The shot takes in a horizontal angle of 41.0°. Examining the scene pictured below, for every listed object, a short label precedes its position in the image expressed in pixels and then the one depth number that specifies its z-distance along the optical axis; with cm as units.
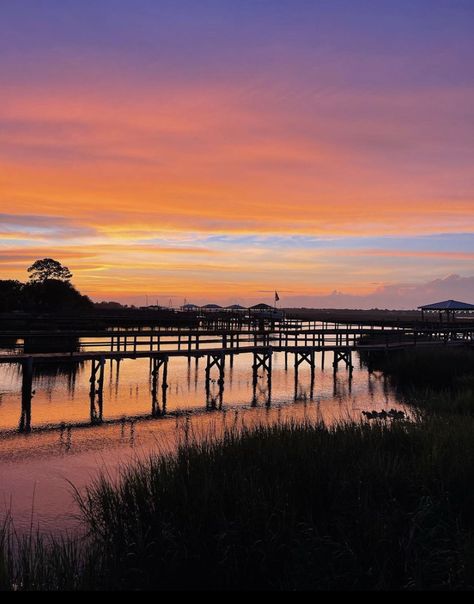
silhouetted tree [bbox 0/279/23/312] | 7879
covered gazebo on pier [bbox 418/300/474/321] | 5559
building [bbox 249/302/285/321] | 7975
